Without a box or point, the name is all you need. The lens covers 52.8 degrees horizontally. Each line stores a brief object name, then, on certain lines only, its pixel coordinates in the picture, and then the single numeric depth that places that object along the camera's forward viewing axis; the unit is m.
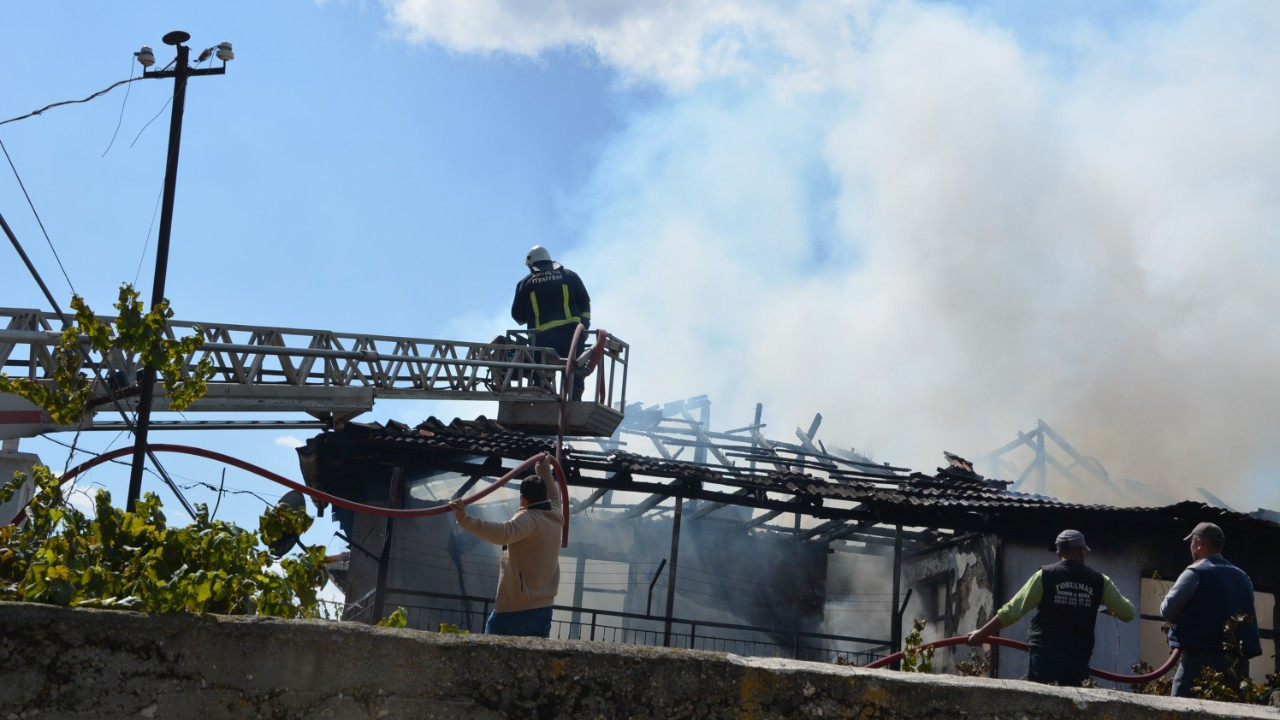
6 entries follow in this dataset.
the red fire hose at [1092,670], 6.04
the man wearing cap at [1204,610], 6.60
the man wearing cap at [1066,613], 6.57
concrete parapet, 3.25
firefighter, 15.52
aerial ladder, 9.84
